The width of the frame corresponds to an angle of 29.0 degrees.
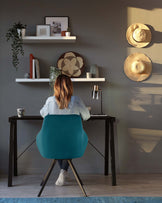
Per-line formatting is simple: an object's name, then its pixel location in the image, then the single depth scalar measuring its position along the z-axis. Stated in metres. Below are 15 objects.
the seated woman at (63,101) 3.19
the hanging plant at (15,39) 4.04
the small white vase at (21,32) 4.00
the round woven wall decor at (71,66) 4.18
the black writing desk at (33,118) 3.56
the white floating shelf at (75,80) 4.01
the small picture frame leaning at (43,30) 4.11
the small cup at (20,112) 3.81
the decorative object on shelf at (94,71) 4.14
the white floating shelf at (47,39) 3.98
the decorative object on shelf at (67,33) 4.04
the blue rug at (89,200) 2.93
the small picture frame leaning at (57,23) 4.17
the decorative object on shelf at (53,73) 4.06
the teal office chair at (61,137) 2.95
